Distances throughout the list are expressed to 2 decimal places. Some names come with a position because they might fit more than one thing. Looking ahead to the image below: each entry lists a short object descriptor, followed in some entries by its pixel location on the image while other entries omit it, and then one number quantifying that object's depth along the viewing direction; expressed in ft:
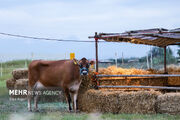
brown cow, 32.81
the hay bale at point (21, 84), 43.86
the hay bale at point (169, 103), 27.55
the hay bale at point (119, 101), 28.96
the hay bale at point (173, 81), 45.15
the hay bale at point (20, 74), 46.50
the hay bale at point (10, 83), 46.29
